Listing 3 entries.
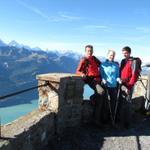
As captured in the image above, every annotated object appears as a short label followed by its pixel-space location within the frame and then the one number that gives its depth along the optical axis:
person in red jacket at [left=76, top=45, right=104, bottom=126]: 3.96
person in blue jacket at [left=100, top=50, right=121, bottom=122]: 4.15
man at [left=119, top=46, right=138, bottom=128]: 4.33
